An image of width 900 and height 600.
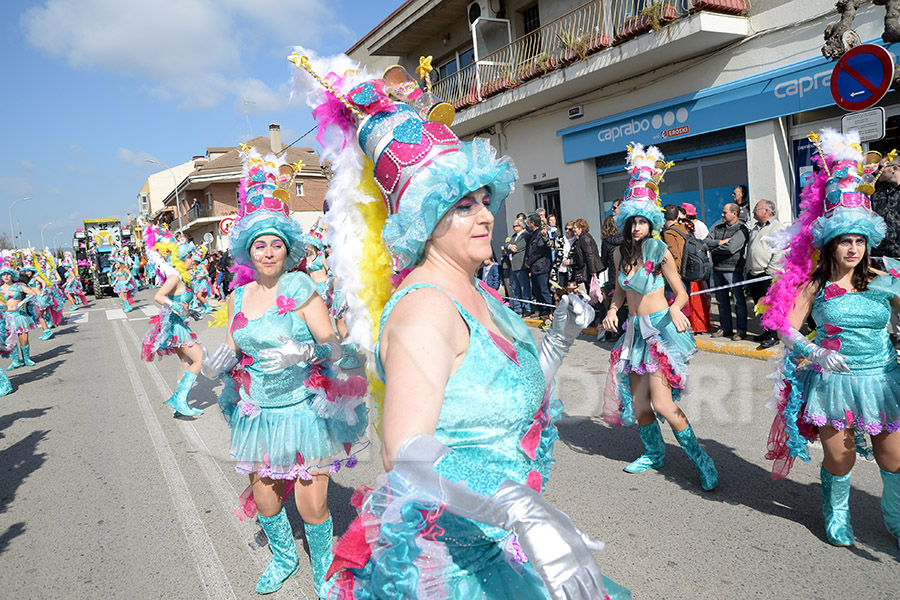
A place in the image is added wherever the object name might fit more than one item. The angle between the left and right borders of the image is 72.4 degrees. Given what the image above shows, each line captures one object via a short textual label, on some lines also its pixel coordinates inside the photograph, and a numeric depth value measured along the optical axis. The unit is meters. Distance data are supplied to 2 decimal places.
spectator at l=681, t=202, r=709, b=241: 8.88
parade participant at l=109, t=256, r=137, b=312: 25.54
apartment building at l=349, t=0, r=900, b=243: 9.99
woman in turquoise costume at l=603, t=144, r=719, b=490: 4.35
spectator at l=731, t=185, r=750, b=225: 9.02
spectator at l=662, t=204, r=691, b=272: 8.00
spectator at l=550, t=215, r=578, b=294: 10.38
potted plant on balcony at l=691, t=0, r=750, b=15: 10.09
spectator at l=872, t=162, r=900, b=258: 6.43
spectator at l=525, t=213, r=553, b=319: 11.28
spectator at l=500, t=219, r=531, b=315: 12.05
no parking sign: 5.58
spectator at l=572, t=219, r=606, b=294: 9.73
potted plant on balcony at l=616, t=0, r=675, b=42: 10.77
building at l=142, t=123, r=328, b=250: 41.44
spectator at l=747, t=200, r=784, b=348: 7.97
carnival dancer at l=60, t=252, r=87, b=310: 26.58
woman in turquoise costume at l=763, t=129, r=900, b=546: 3.31
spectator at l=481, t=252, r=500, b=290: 13.45
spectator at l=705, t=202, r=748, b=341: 8.49
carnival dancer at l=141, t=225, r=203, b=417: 7.60
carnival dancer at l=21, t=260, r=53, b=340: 12.84
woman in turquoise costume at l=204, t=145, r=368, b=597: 3.33
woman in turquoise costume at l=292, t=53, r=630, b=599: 1.41
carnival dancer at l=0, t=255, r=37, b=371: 11.71
